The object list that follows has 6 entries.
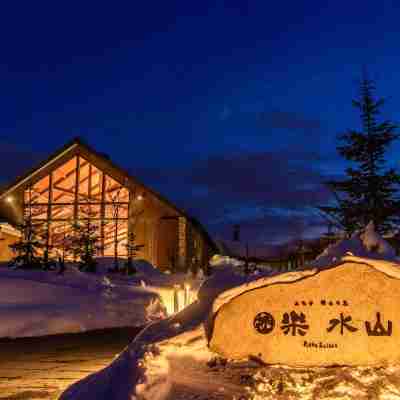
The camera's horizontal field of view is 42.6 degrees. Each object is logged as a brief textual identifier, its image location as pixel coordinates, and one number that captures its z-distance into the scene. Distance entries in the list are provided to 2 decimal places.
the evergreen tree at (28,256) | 16.25
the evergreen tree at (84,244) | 17.89
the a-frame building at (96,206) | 22.77
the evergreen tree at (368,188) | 17.47
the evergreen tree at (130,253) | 18.25
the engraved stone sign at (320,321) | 4.04
